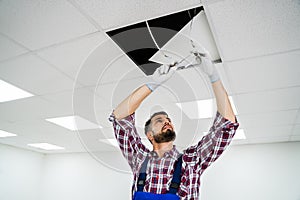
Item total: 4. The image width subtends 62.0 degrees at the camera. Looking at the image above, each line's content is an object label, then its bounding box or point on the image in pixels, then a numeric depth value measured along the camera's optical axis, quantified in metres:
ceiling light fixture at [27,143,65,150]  5.41
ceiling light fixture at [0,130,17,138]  4.50
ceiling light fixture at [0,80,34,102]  2.65
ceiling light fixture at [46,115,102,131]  3.45
